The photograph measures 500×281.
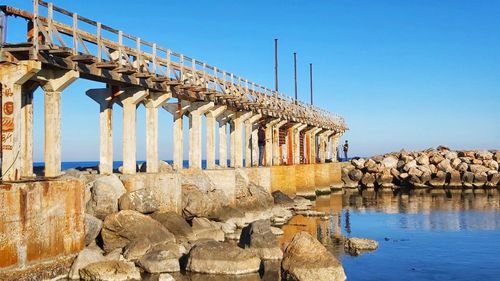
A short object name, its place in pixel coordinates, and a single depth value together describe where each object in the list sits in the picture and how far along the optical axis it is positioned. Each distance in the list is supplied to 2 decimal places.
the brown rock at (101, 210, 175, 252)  17.11
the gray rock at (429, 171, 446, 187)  57.34
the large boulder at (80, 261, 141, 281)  14.54
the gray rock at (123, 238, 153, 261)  16.47
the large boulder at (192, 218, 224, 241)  20.53
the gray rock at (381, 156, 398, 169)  61.44
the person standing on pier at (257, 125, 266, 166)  41.25
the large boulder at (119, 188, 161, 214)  18.58
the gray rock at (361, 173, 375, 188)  59.31
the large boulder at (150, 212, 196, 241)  19.66
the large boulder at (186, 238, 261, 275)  15.97
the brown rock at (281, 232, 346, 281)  15.22
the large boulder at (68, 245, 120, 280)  14.66
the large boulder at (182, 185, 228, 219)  22.11
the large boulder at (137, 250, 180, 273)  15.84
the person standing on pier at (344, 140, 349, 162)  67.03
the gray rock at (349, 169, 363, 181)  60.16
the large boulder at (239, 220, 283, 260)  17.83
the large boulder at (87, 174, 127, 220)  17.91
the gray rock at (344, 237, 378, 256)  20.51
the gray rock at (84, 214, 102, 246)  16.16
